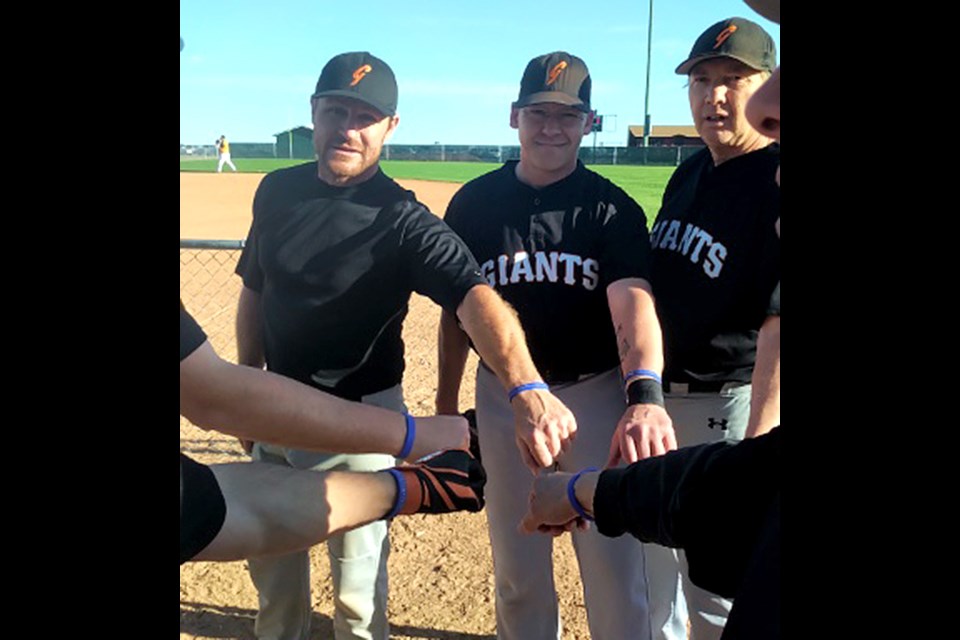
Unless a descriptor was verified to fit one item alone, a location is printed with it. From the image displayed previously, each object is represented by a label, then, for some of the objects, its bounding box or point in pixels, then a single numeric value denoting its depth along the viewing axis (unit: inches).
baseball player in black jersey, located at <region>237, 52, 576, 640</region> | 94.7
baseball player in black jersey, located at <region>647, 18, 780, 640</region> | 86.1
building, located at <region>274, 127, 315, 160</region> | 1533.3
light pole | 1302.9
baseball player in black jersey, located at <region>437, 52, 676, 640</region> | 94.2
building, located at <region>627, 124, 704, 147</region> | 1505.9
